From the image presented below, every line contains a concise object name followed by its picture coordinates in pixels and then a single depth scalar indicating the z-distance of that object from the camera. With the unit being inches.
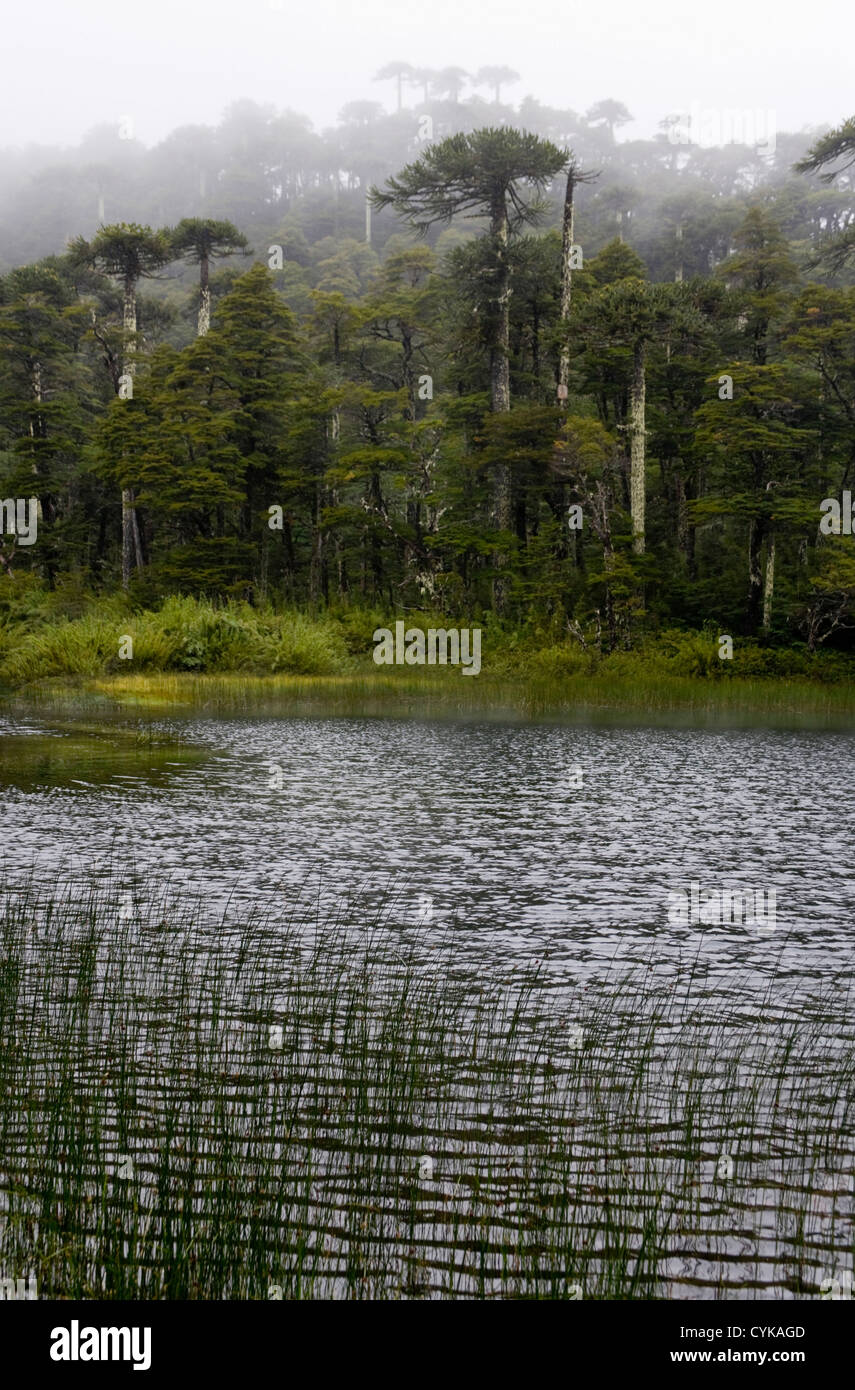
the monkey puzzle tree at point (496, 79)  6573.3
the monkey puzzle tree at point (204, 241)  1822.1
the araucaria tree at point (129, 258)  1704.0
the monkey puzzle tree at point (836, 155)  1409.9
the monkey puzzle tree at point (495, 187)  1498.5
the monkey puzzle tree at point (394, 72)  6756.9
